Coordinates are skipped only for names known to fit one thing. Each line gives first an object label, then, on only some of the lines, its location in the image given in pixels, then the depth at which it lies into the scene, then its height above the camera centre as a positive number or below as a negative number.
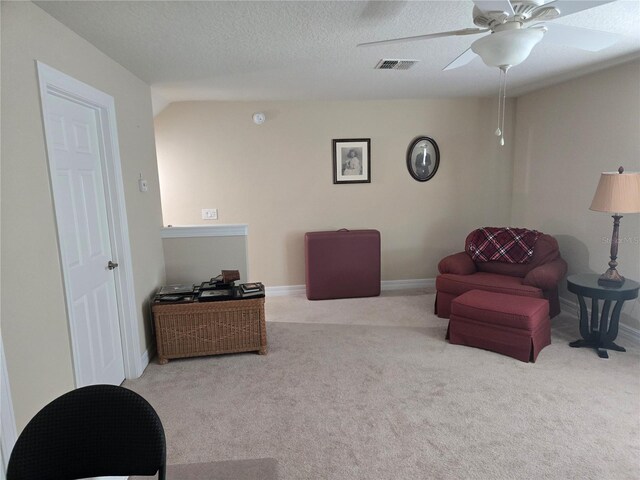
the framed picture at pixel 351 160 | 4.75 +0.34
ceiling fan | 1.52 +0.67
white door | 2.02 -0.23
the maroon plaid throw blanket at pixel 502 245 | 3.99 -0.63
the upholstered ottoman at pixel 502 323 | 2.99 -1.10
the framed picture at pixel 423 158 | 4.83 +0.34
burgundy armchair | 3.56 -0.91
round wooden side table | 2.98 -1.02
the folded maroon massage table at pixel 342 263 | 4.56 -0.87
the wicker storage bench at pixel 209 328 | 3.07 -1.07
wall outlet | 4.66 -0.25
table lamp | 2.91 -0.15
